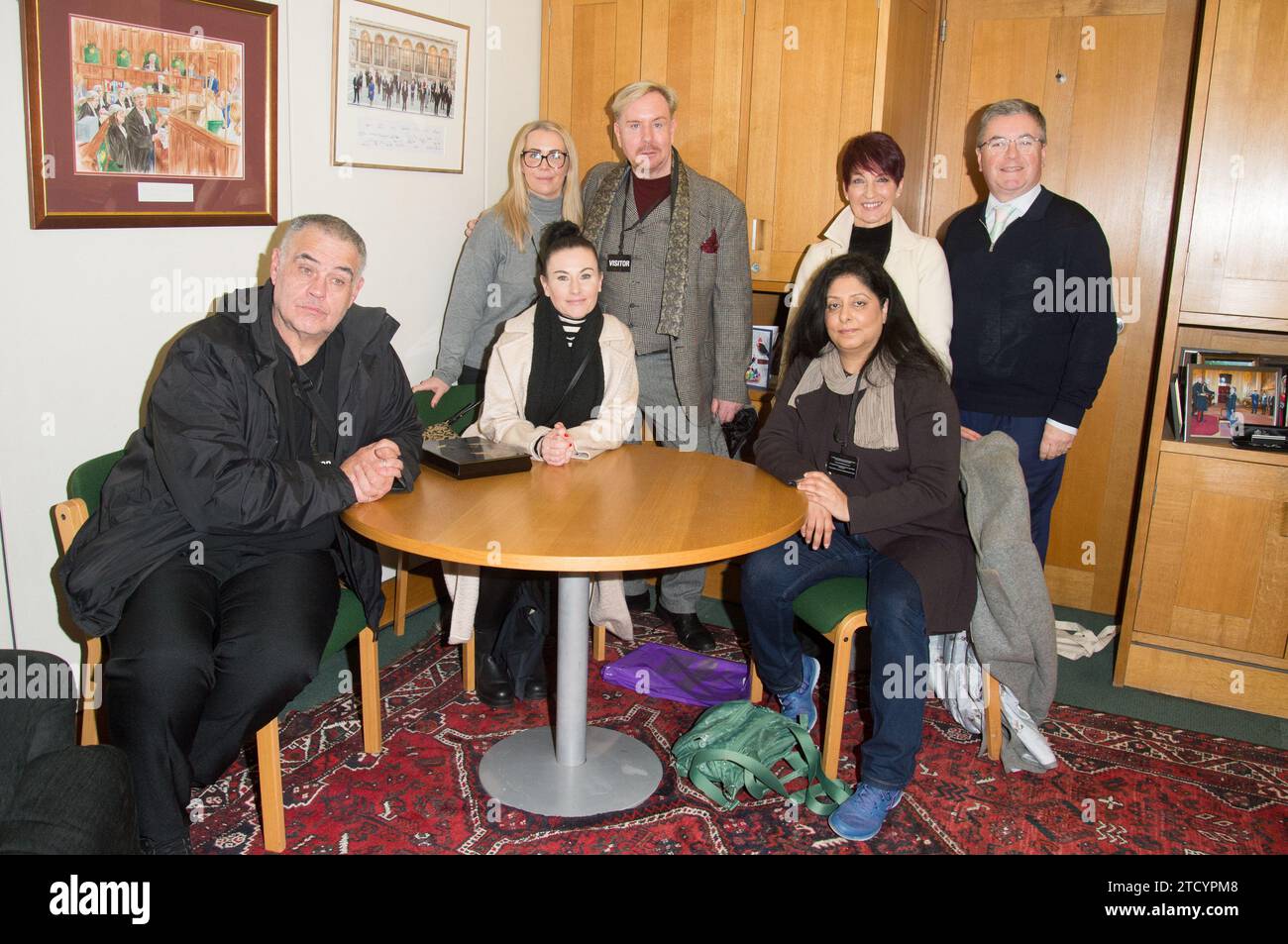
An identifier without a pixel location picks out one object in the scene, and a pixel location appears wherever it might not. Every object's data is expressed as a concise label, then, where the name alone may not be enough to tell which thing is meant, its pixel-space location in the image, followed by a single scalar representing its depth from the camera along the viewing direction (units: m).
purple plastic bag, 3.12
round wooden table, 2.06
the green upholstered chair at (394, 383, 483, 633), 3.29
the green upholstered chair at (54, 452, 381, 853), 2.17
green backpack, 2.56
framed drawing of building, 3.15
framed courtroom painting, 2.31
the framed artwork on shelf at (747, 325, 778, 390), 3.92
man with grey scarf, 3.27
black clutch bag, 2.54
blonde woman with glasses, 3.38
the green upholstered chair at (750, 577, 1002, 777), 2.58
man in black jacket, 2.08
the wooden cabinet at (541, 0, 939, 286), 3.52
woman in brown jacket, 2.52
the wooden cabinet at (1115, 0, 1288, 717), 3.01
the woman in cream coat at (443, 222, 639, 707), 2.83
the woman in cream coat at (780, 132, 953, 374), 3.12
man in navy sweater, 3.06
